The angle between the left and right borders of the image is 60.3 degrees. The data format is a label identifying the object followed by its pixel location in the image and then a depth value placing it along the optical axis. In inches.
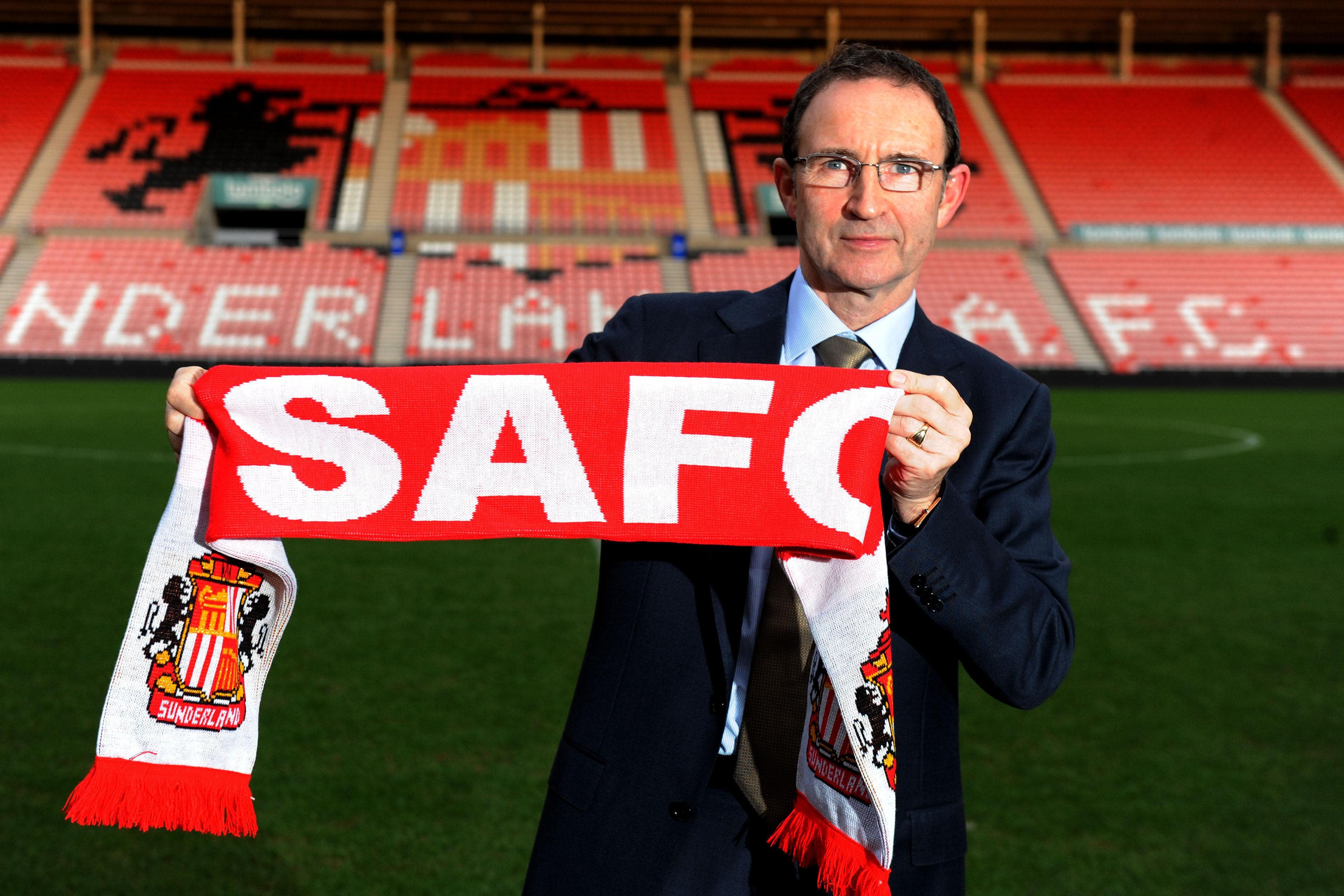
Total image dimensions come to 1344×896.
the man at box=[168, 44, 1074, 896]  56.2
